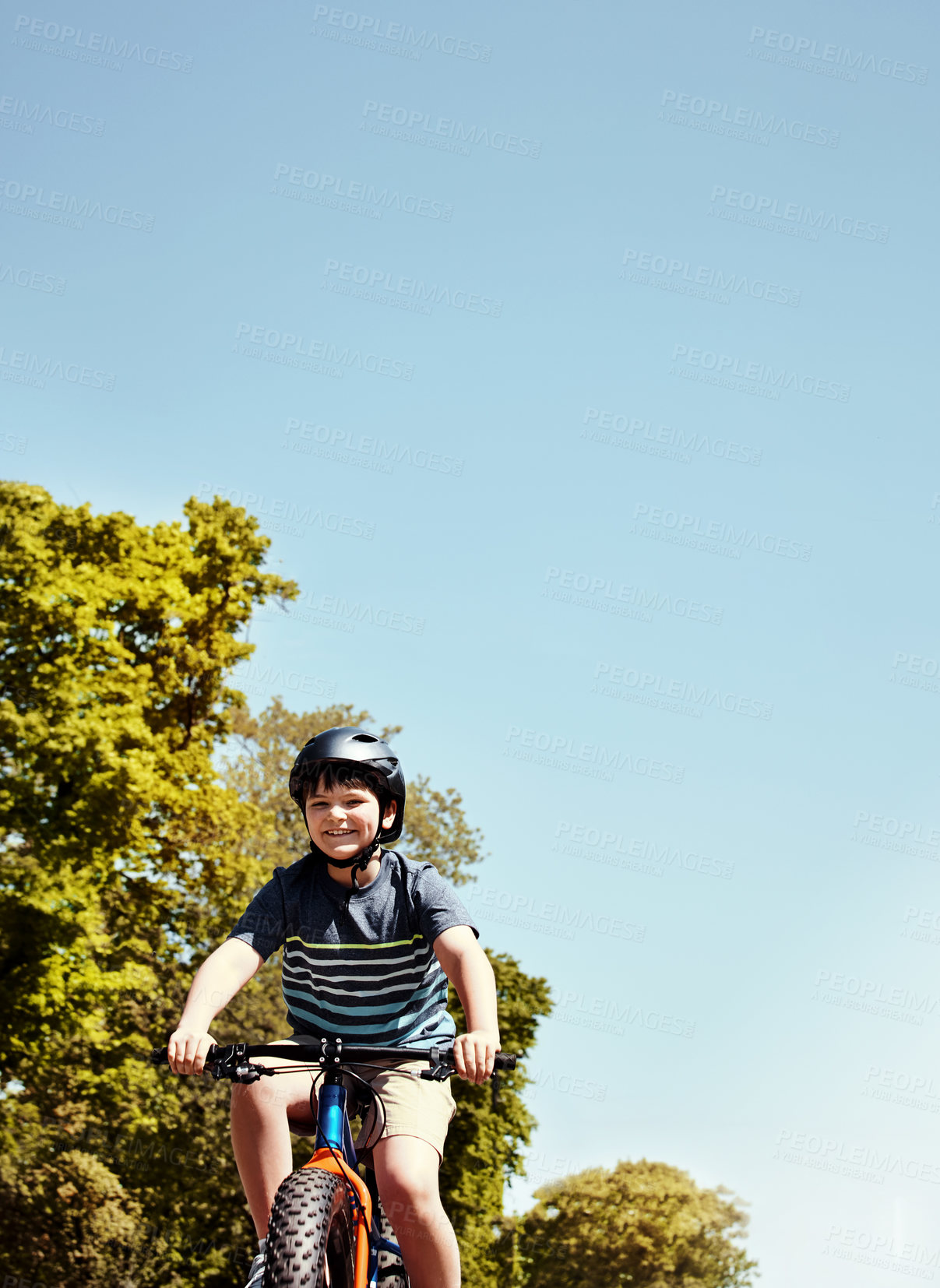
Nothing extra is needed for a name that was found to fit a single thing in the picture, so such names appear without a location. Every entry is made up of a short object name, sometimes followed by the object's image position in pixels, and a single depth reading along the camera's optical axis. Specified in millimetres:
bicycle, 2869
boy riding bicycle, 3451
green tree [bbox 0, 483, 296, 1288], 16016
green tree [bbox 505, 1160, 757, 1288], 34219
